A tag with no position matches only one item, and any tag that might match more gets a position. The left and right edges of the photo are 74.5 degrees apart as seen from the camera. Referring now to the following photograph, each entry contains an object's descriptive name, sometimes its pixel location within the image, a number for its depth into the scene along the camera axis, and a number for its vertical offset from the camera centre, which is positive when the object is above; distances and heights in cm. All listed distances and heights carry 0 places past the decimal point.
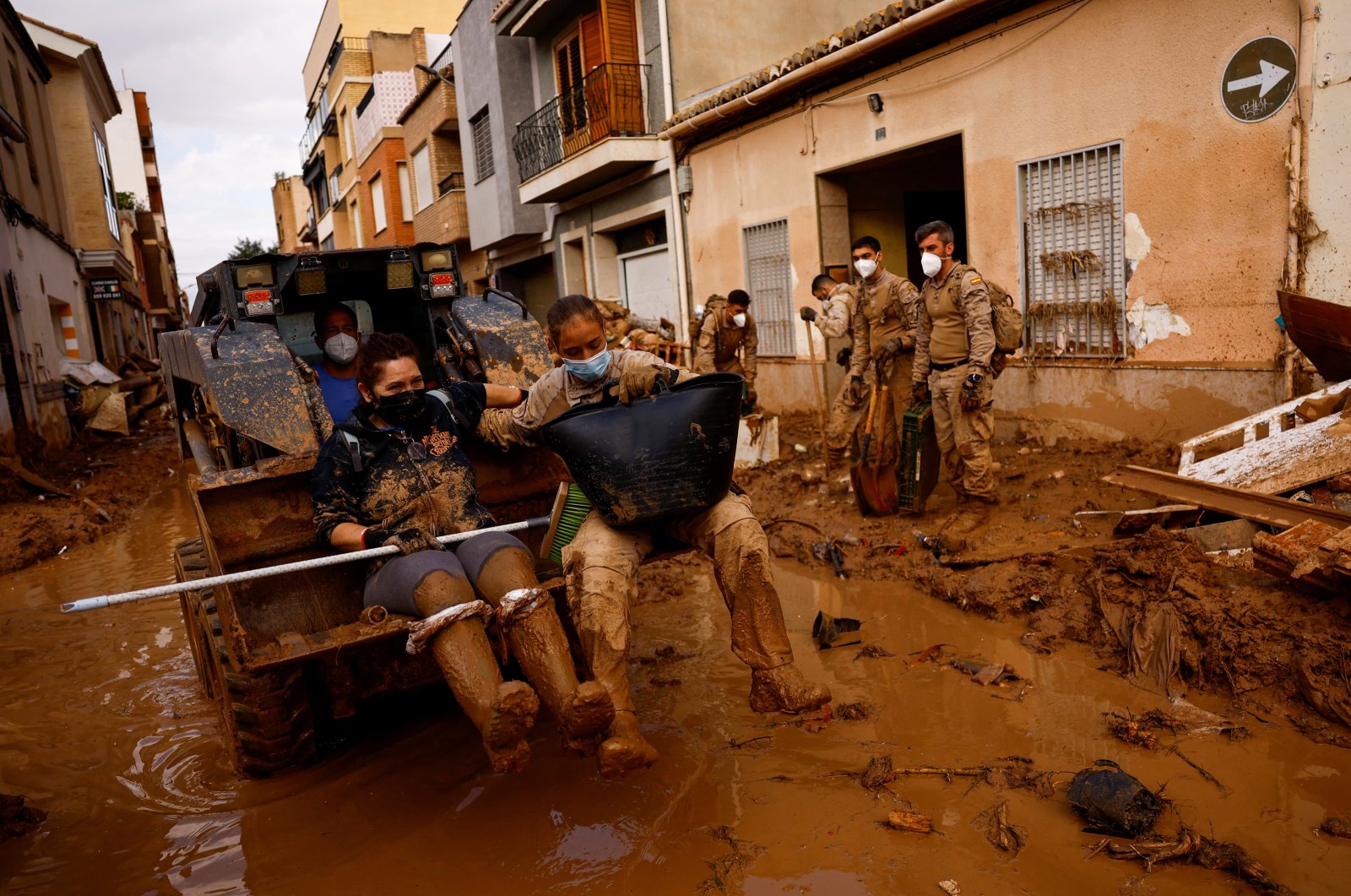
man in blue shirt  466 -5
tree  4905 +609
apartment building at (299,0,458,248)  2562 +766
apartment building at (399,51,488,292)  2117 +441
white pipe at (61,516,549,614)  252 -68
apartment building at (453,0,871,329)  1330 +342
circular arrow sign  577 +123
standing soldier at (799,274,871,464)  704 -20
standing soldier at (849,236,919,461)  670 -20
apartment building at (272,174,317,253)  5162 +860
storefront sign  1952 +171
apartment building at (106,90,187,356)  3598 +772
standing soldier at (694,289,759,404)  926 -24
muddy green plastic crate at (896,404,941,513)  618 -113
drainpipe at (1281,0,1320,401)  559 +60
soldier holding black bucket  290 -87
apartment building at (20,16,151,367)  1981 +481
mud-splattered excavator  329 -59
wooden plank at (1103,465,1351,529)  414 -116
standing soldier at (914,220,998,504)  584 -42
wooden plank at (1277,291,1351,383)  505 -40
